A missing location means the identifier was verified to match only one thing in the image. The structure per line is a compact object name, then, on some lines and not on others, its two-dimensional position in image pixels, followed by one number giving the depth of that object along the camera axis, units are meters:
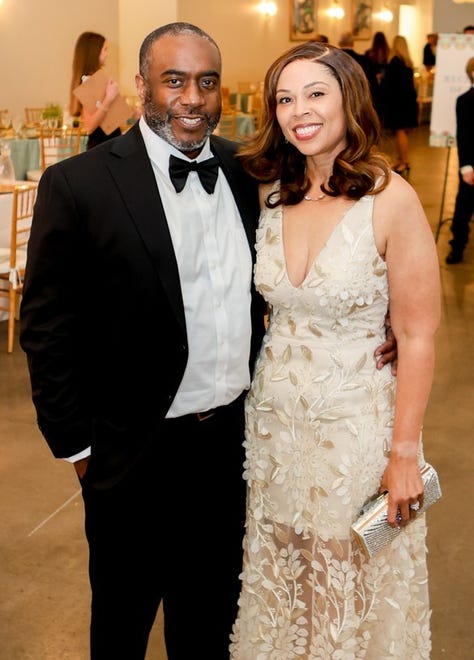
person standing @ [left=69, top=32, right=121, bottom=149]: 5.79
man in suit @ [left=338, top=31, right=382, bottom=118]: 9.59
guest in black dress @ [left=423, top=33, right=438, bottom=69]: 17.45
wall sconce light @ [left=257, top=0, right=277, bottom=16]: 15.74
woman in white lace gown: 1.78
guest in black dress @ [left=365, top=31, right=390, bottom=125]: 11.75
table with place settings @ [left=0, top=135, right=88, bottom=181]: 7.64
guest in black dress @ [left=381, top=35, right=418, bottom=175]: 10.79
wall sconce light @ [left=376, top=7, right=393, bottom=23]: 19.77
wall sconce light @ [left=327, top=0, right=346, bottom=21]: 17.94
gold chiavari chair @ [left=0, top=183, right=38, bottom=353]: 4.89
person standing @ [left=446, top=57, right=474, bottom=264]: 6.58
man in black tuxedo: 1.73
